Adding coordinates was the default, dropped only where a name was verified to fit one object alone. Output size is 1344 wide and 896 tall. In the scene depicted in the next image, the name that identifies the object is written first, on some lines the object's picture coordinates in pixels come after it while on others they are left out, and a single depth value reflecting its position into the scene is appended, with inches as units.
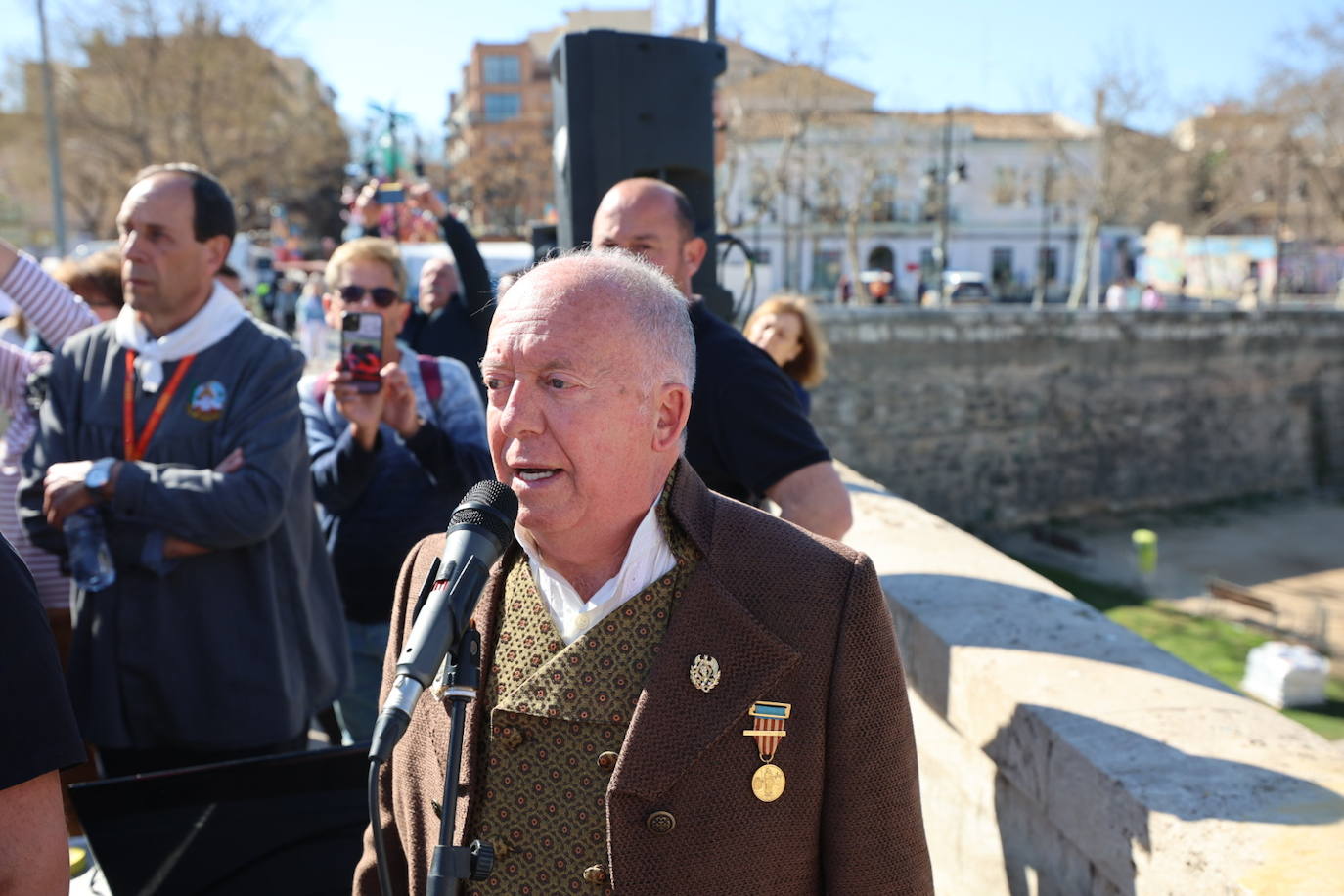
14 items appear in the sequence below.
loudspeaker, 150.7
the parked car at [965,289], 1533.0
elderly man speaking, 57.2
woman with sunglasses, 116.2
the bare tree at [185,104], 1115.9
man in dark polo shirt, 95.7
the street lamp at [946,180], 1290.6
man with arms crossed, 98.1
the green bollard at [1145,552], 753.0
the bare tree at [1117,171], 1391.5
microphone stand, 48.6
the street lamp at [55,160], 783.1
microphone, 46.9
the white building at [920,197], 1565.0
